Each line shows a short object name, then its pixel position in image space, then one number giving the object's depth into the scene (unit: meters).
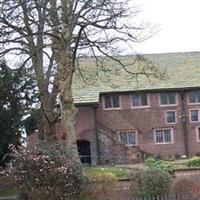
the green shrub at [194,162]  36.79
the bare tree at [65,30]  25.65
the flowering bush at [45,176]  21.17
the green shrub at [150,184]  22.12
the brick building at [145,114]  54.31
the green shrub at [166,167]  28.66
